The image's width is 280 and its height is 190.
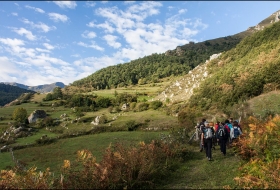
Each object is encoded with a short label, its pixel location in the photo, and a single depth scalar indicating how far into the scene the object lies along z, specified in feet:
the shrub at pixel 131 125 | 170.09
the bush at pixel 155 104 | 236.92
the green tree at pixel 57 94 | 350.15
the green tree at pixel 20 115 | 210.12
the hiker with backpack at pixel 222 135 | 46.39
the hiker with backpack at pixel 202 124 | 51.94
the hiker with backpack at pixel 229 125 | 49.34
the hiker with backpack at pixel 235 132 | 47.03
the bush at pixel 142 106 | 242.11
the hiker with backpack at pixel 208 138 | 43.09
